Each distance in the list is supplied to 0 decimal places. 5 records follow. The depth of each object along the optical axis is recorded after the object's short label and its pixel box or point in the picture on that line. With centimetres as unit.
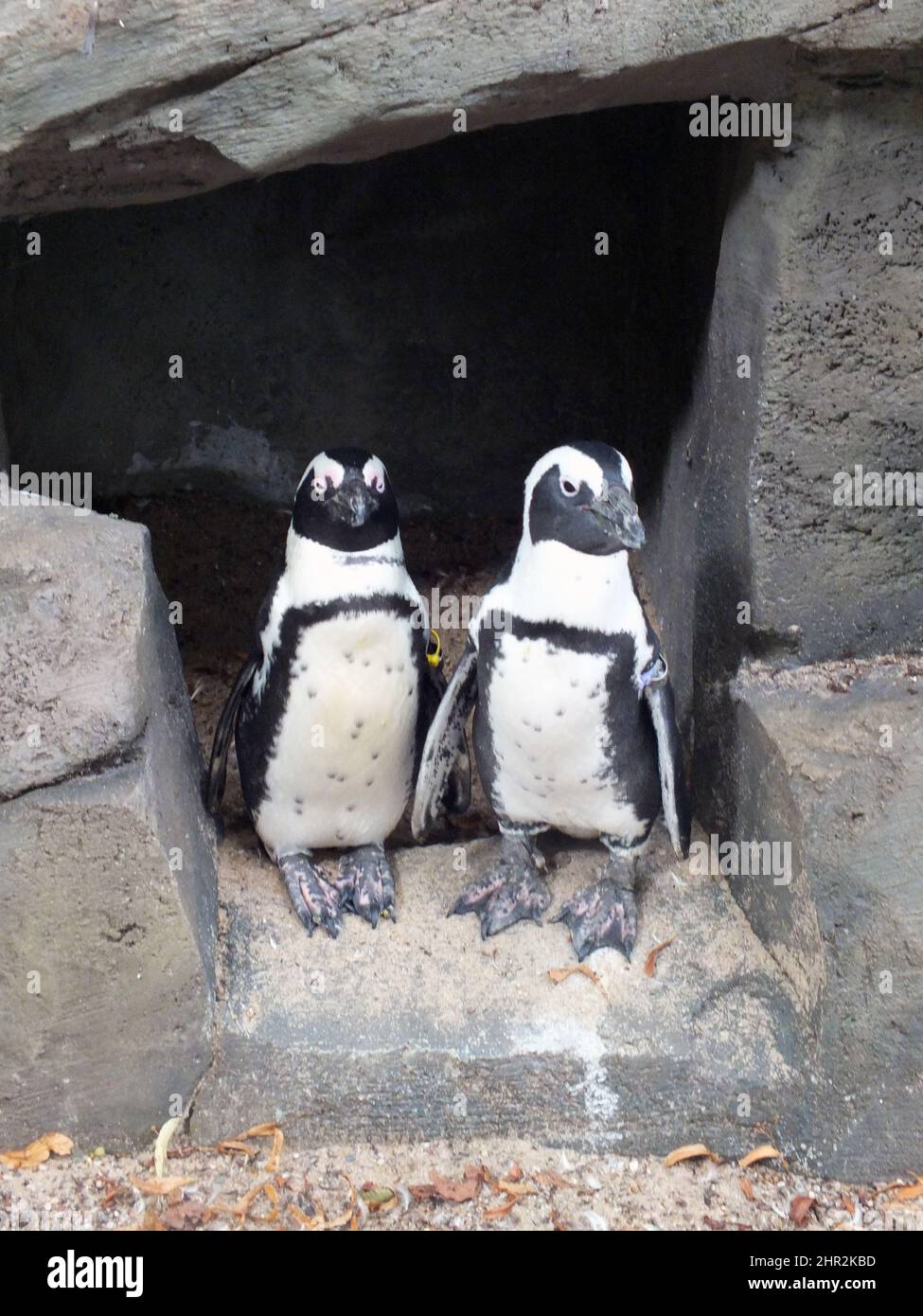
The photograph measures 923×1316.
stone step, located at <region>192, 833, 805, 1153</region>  293
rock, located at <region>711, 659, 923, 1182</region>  283
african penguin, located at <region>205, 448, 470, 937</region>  323
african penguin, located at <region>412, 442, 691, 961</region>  305
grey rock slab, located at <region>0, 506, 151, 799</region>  269
